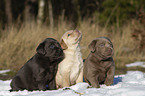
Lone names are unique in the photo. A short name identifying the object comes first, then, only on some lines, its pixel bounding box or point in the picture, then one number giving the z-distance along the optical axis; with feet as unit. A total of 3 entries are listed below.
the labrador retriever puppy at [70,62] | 26.61
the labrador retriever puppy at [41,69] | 25.21
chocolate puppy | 25.13
